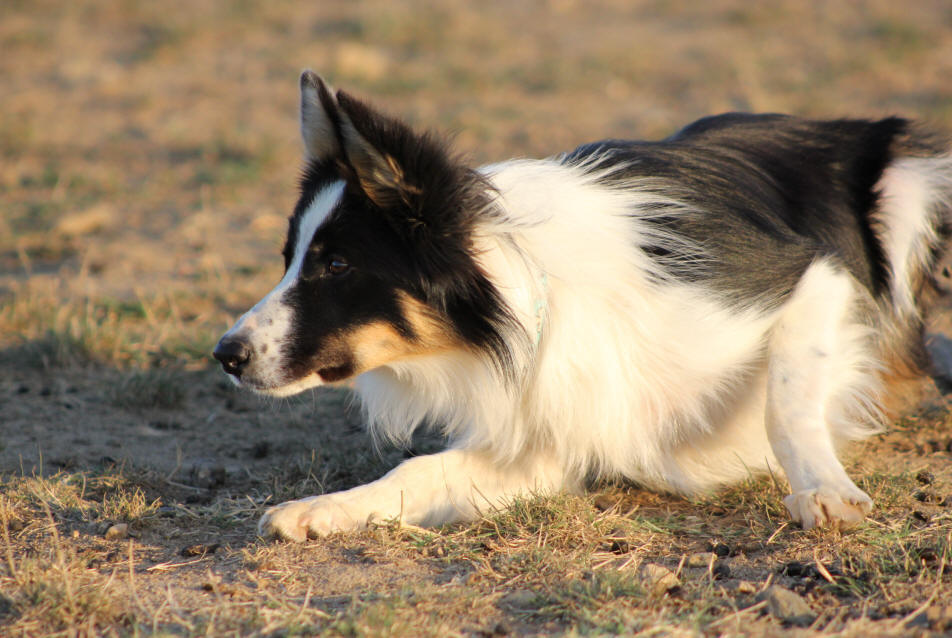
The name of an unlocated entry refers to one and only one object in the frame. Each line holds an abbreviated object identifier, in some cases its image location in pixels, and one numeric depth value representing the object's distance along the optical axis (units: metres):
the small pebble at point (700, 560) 6.01
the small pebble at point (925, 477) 7.23
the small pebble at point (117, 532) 6.55
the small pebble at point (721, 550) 6.22
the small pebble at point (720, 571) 5.88
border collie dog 6.43
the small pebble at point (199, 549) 6.31
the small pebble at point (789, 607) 5.24
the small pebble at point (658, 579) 5.56
